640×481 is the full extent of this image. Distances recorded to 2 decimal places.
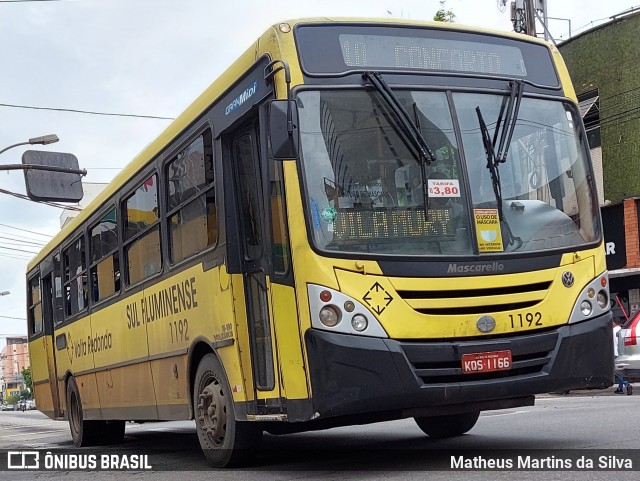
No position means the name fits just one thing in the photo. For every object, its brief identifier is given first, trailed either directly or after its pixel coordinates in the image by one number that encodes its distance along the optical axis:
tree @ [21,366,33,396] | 124.89
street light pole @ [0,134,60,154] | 20.67
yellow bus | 6.74
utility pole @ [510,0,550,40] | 23.88
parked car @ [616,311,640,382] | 15.78
